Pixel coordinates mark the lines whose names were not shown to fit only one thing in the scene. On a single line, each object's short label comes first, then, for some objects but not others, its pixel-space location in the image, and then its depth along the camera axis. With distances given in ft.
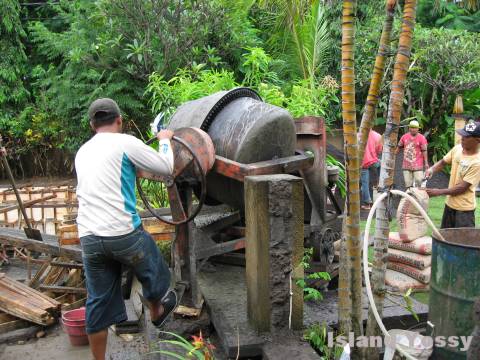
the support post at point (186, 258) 12.40
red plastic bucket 14.07
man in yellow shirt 15.52
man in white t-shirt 9.95
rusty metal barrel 10.05
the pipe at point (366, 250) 9.09
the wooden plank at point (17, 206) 20.39
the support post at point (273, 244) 10.69
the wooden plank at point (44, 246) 15.85
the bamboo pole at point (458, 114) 34.83
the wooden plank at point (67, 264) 17.16
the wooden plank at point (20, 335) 15.12
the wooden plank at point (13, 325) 15.17
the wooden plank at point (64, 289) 16.72
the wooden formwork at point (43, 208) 23.75
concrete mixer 11.79
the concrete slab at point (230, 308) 10.57
